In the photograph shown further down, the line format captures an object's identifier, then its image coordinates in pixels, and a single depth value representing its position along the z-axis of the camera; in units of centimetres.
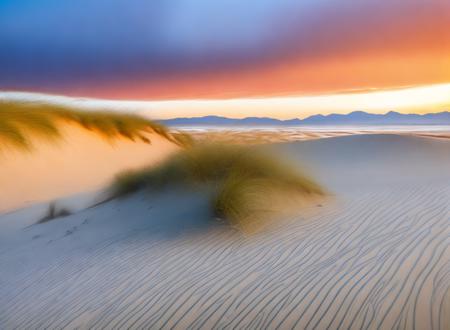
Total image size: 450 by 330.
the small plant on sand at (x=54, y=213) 629
